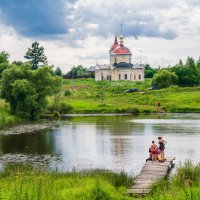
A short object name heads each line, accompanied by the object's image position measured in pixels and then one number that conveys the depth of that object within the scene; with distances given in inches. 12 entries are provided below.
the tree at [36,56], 6638.8
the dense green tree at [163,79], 5191.9
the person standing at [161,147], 1473.9
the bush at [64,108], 3672.5
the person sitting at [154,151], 1398.7
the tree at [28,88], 2990.4
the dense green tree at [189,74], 5502.0
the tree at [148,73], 7462.6
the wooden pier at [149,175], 985.6
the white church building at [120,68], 6550.2
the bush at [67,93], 4654.5
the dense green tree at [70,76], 7460.6
